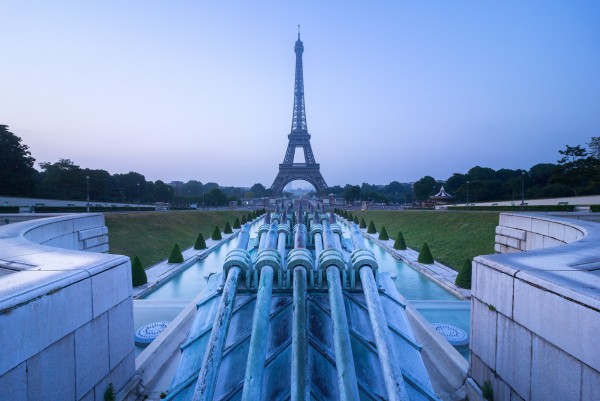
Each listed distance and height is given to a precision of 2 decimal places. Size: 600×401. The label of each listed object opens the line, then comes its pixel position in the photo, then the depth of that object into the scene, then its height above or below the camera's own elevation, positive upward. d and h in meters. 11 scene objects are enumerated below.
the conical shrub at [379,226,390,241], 29.86 -3.64
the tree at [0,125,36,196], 39.62 +3.04
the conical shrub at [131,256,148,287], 14.43 -3.40
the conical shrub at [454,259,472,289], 13.84 -3.29
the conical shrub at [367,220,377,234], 35.03 -3.63
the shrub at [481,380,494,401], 4.32 -2.45
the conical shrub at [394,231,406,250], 24.59 -3.55
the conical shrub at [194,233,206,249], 25.03 -3.61
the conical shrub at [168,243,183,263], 19.72 -3.58
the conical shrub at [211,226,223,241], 30.48 -3.67
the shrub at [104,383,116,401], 4.16 -2.41
